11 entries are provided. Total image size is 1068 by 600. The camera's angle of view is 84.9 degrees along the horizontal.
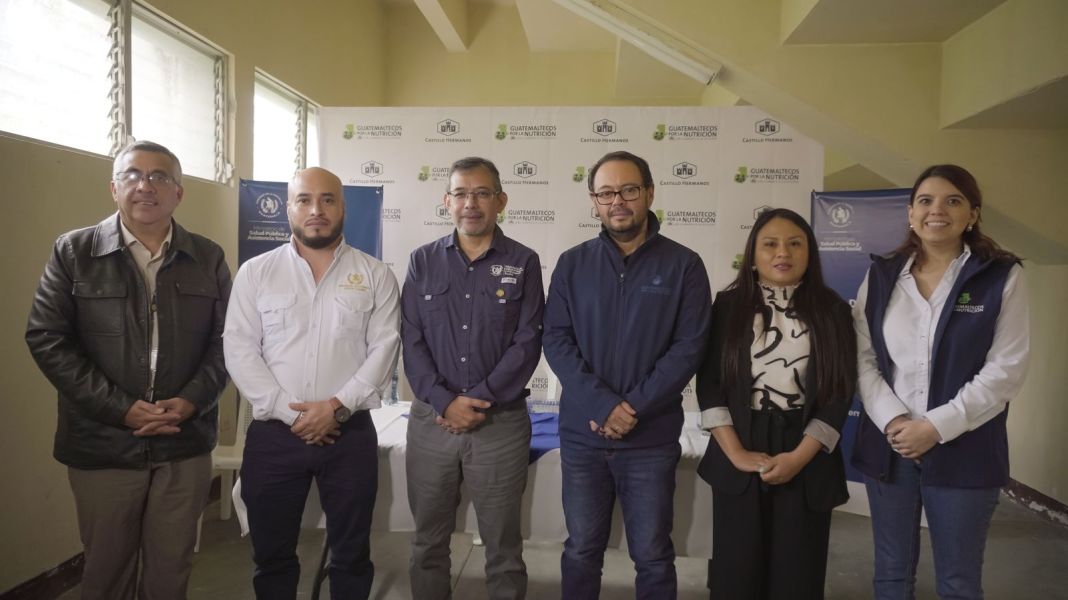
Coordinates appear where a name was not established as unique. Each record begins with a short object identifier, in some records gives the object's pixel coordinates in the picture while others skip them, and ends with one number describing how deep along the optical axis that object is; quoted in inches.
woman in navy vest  67.3
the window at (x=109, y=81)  103.7
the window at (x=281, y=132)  190.9
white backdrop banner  163.3
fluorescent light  144.8
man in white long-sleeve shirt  77.0
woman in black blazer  68.9
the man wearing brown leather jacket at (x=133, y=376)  71.9
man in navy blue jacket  74.5
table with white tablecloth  91.7
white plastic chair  116.0
